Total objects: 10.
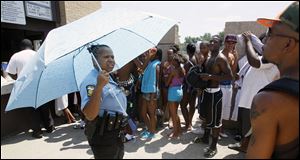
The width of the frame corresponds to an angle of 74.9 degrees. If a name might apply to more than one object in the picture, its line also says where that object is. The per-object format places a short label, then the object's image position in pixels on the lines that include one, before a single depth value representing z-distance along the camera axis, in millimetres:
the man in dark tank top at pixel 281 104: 769
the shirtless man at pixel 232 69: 2955
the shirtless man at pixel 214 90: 2651
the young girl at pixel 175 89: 3266
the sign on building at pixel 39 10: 6240
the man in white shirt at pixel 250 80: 2365
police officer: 1521
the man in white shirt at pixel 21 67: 3446
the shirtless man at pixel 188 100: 3569
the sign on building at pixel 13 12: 5542
